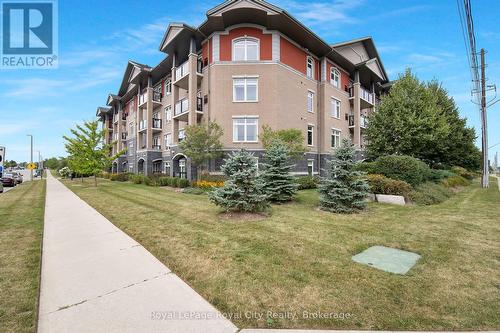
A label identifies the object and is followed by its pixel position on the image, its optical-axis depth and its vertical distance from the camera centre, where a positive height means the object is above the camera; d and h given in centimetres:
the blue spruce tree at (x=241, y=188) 818 -70
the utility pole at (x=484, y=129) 1866 +295
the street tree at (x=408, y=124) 1955 +354
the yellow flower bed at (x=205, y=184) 1732 -114
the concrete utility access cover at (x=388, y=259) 448 -184
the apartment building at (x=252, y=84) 2006 +793
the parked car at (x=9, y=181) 2484 -121
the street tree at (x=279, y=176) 1121 -39
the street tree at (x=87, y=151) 2089 +157
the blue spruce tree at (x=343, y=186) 932 -74
